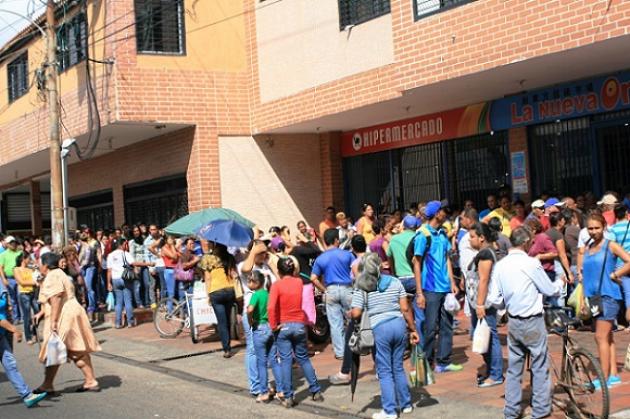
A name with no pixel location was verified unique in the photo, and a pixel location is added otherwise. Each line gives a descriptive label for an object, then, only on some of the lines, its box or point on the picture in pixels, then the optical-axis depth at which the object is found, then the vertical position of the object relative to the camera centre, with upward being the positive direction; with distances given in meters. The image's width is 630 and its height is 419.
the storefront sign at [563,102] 14.41 +2.02
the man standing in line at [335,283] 11.09 -0.74
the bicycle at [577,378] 7.13 -1.43
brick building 13.94 +2.38
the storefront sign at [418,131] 17.22 +2.02
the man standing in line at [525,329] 7.39 -0.99
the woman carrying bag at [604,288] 8.34 -0.75
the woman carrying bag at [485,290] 8.75 -0.75
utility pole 18.06 +2.29
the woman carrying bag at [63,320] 10.34 -0.96
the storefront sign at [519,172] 16.38 +0.86
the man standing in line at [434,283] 9.94 -0.72
